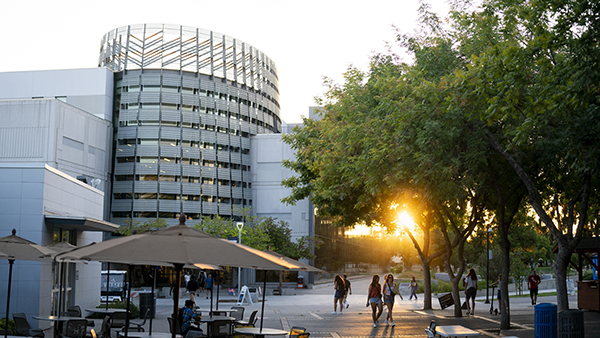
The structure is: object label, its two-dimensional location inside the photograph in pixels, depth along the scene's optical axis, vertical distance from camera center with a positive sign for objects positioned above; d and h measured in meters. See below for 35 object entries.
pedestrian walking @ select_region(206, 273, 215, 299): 38.72 -3.40
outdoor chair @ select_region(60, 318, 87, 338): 13.68 -2.39
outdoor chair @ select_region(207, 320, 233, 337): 13.54 -2.30
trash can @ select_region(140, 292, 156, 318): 21.67 -2.60
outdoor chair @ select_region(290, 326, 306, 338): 12.69 -2.22
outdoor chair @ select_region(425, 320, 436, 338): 11.87 -2.03
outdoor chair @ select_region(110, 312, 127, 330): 15.79 -2.37
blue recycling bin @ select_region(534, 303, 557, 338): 13.85 -2.08
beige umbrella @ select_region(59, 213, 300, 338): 7.05 -0.20
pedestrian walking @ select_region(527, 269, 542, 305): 29.14 -2.44
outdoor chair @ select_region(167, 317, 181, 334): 13.68 -2.32
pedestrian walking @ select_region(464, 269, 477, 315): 24.57 -2.14
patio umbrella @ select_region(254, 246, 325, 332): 11.85 -0.65
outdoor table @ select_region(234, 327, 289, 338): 12.86 -2.30
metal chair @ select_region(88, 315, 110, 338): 13.00 -2.24
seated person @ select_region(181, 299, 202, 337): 12.72 -1.93
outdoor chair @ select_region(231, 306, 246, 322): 18.27 -2.59
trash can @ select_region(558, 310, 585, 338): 12.83 -1.98
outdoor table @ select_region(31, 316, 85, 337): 14.52 -2.53
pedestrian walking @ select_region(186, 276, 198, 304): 30.72 -2.77
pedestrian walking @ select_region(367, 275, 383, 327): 19.73 -2.09
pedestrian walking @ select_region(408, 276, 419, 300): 35.87 -3.19
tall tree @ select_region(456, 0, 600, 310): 10.96 +3.32
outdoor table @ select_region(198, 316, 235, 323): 13.89 -2.24
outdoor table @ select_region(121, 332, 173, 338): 11.46 -2.14
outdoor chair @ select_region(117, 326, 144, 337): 14.51 -2.66
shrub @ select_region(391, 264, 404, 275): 79.28 -4.82
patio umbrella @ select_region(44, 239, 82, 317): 21.21 -1.92
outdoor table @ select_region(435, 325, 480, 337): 11.95 -2.08
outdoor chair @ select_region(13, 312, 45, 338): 13.48 -2.29
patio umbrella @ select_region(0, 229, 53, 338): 11.90 -0.34
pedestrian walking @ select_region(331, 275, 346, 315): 24.81 -2.29
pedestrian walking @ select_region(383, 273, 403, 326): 19.92 -2.07
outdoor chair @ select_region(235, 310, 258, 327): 16.10 -2.55
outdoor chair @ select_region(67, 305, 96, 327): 16.17 -2.29
